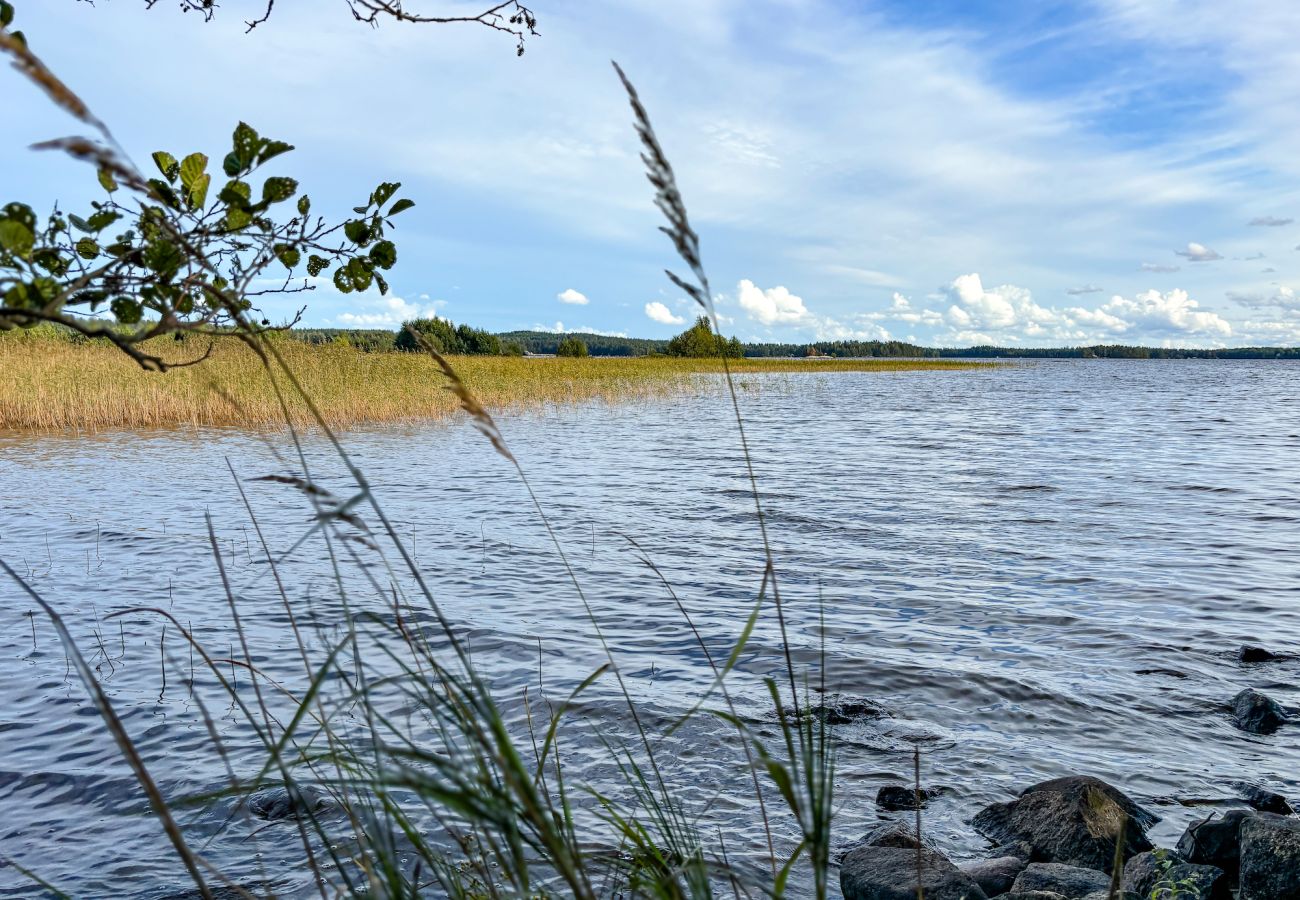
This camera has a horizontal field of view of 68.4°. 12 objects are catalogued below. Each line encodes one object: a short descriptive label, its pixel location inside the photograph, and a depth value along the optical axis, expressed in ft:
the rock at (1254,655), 20.84
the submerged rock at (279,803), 13.26
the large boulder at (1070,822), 12.30
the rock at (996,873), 11.59
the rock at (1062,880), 11.21
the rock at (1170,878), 10.90
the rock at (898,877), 10.89
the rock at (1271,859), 10.66
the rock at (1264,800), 13.79
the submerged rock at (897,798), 13.85
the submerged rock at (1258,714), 17.01
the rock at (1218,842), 11.76
